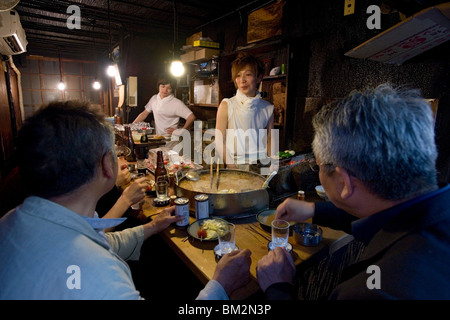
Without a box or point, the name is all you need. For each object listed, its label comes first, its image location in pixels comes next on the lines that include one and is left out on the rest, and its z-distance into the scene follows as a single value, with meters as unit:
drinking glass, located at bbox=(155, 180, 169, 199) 2.14
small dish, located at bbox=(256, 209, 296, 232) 1.67
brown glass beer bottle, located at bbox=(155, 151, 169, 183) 2.47
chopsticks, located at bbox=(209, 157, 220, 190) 2.23
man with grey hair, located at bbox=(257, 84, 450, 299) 0.78
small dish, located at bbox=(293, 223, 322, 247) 1.51
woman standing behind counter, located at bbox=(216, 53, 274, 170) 3.18
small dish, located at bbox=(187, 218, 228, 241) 1.55
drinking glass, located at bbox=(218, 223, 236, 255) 1.41
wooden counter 1.28
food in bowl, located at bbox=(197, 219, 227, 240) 1.56
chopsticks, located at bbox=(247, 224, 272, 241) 1.59
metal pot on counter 1.75
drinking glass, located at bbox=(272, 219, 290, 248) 1.44
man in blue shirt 0.78
